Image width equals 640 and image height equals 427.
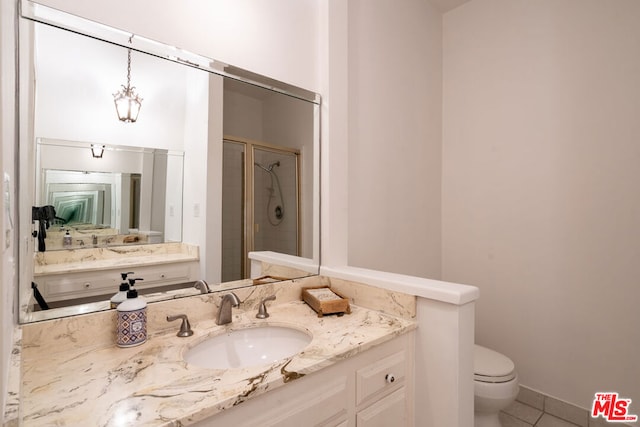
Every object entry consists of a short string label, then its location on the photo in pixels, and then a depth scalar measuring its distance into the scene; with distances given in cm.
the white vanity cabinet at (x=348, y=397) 80
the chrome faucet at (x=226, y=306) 119
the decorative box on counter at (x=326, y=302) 130
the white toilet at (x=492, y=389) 156
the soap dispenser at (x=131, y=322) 98
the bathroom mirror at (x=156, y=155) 97
